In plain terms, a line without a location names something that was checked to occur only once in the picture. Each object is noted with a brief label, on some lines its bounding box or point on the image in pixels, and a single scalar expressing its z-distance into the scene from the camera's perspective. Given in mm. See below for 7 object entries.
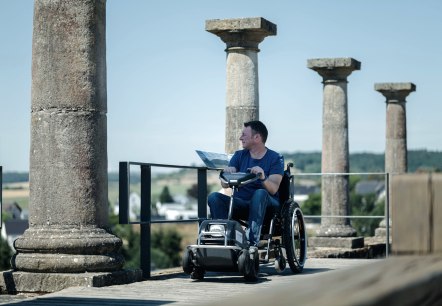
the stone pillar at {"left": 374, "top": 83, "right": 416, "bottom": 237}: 28812
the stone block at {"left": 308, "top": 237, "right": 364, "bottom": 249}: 22578
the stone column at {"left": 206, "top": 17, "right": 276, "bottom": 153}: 17594
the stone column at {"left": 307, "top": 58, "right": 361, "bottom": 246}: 23641
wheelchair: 10078
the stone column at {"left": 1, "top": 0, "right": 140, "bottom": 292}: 10266
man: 10422
